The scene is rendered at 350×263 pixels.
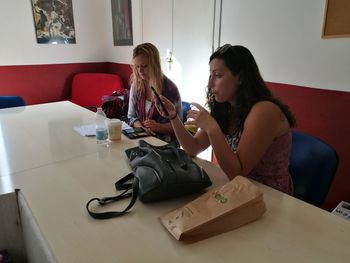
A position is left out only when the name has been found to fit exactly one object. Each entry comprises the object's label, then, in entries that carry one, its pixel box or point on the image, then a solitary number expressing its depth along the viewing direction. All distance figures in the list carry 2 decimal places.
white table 0.70
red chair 3.51
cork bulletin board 1.49
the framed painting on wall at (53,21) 3.25
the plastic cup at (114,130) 1.50
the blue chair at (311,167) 1.09
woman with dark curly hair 1.08
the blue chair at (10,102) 2.43
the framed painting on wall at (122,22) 3.23
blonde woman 1.88
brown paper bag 0.75
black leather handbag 0.88
